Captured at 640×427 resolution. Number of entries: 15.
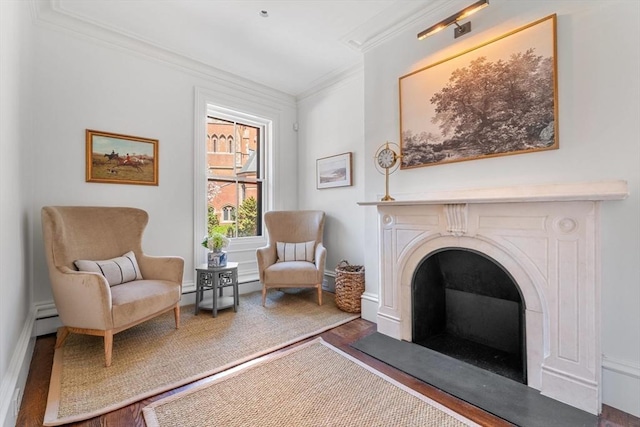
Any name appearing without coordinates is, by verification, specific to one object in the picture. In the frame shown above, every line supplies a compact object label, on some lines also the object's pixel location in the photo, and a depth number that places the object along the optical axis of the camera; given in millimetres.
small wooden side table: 2896
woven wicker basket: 2924
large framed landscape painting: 1801
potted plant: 3010
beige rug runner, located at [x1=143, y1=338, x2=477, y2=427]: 1459
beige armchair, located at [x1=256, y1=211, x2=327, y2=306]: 3084
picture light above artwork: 1896
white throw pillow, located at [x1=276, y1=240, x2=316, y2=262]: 3469
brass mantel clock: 2496
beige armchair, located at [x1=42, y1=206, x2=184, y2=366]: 1966
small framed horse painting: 2755
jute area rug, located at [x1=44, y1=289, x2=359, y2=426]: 1638
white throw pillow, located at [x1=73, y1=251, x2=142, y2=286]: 2271
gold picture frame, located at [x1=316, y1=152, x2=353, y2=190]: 3570
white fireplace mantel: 1521
